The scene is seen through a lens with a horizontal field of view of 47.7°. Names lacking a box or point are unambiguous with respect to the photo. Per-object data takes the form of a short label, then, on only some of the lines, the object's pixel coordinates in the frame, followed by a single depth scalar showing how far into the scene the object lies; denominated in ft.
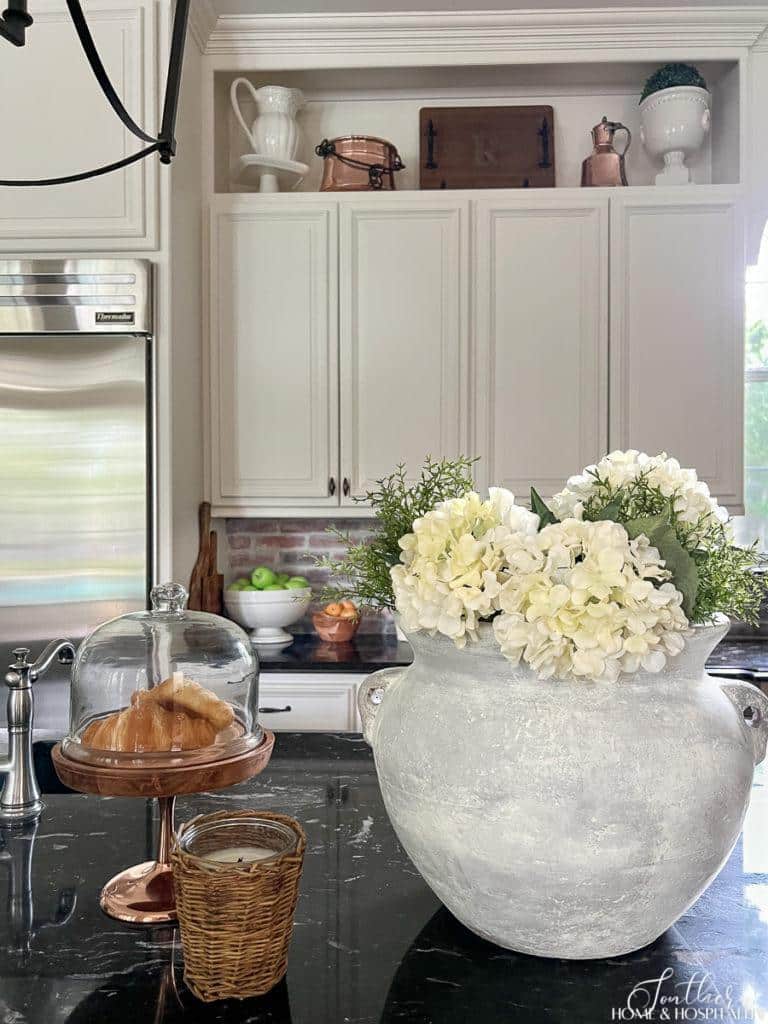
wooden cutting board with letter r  9.30
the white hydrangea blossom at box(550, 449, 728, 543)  2.55
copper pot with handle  9.20
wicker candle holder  2.33
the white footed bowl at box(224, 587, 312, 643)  9.07
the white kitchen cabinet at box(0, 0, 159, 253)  7.93
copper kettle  9.16
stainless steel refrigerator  7.79
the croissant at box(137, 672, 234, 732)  2.91
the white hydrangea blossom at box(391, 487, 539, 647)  2.35
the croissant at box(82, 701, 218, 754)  2.81
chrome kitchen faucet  3.80
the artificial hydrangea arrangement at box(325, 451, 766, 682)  2.22
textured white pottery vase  2.31
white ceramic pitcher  9.28
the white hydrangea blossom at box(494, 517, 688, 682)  2.20
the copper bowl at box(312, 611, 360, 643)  9.14
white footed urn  9.00
